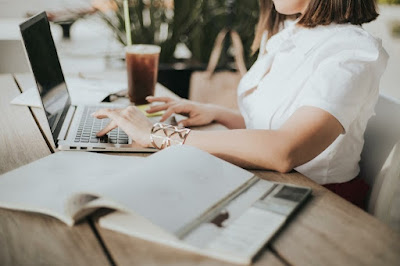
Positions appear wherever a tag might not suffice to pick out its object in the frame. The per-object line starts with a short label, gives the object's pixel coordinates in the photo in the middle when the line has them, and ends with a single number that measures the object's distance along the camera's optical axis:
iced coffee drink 1.43
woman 0.95
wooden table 0.61
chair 1.10
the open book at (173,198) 0.64
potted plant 2.82
